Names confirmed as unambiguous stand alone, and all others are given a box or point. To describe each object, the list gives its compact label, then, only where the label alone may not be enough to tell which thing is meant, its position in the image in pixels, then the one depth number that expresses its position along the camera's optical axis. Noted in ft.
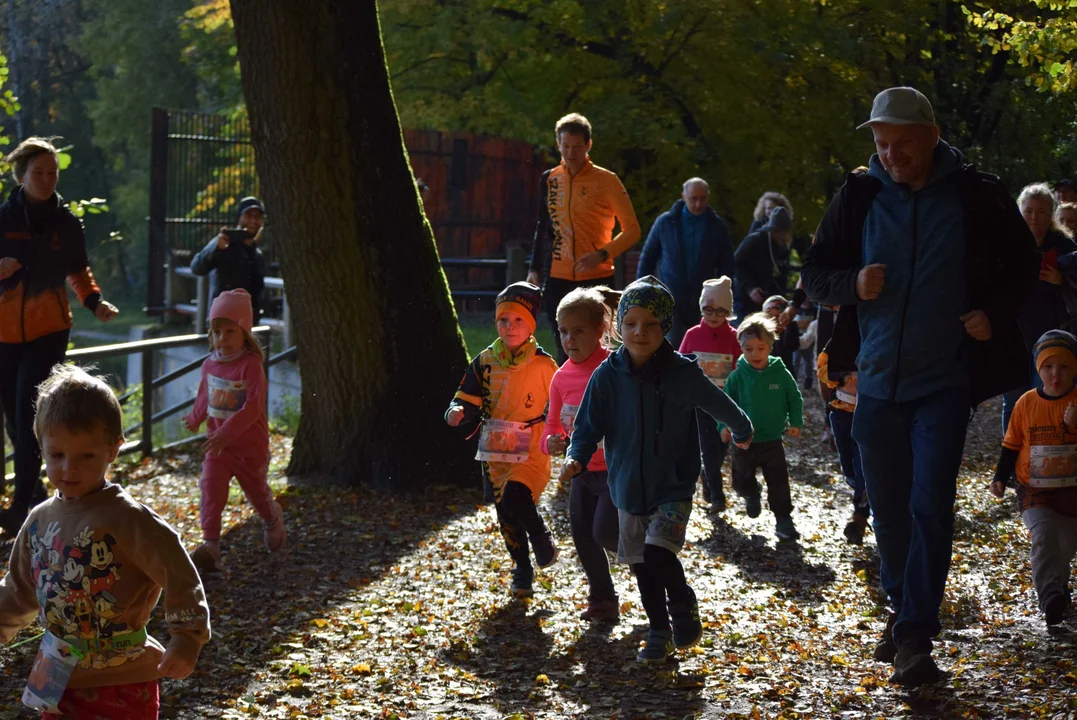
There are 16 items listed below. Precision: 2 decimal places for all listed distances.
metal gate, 64.75
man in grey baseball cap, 18.45
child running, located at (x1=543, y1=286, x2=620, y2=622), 23.22
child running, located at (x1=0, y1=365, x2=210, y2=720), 12.50
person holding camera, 39.17
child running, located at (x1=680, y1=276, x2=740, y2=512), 32.78
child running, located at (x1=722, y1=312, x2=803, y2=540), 30.73
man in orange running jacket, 34.65
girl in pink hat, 26.63
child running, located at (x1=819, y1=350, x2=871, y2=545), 30.40
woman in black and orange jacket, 28.68
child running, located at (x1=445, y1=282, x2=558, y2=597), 25.18
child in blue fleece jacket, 20.80
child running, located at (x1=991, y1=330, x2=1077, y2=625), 22.91
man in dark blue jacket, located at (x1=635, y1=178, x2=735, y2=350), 39.88
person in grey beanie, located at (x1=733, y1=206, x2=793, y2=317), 42.91
